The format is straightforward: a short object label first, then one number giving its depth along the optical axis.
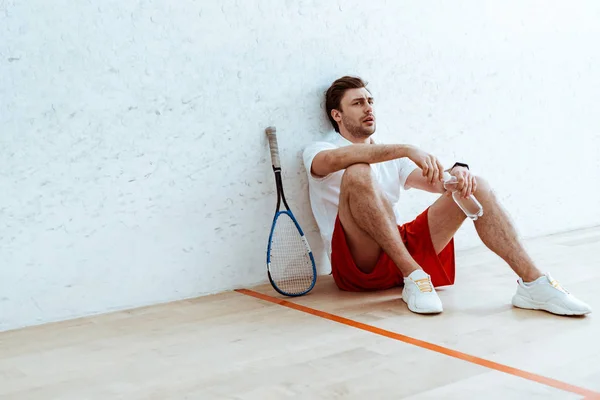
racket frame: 2.87
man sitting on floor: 2.40
